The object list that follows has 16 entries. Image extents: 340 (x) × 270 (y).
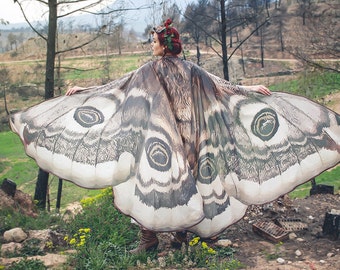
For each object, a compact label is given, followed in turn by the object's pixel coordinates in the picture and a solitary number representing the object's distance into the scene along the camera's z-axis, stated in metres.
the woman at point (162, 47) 4.82
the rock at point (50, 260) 4.63
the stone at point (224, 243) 5.24
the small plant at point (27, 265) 4.45
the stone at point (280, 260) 4.72
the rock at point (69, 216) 6.44
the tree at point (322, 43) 11.80
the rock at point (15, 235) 5.38
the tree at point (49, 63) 8.20
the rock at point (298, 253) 4.93
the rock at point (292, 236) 5.46
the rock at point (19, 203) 6.52
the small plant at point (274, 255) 4.88
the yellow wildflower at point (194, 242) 4.73
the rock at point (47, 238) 5.24
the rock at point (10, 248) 4.98
